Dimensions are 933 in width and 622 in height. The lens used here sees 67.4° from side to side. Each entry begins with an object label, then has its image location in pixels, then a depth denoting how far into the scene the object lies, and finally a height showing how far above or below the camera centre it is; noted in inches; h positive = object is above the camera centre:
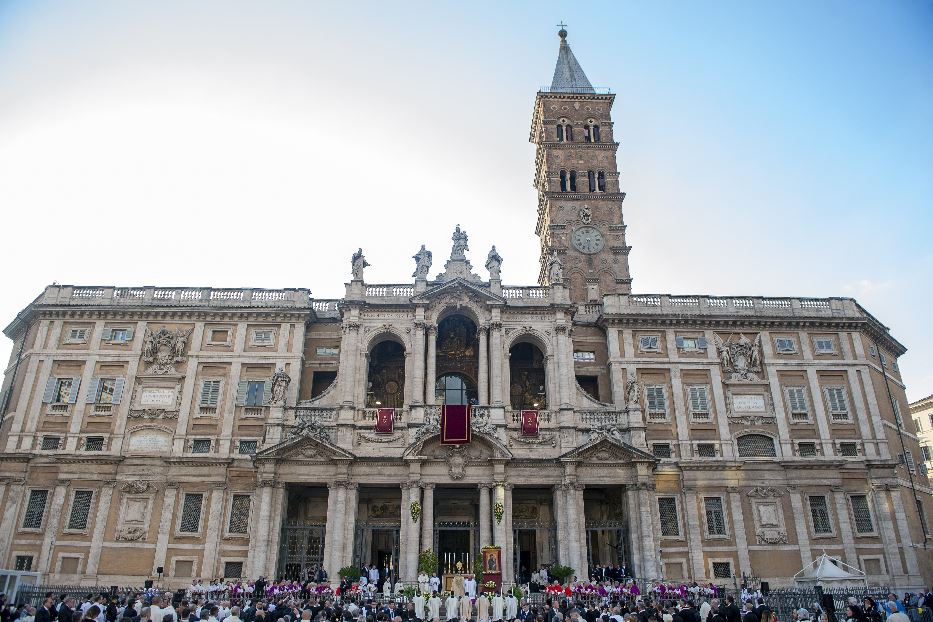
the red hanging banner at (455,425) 1514.5 +338.3
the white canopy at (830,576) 1270.9 +31.1
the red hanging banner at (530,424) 1562.5 +350.1
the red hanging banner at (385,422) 1558.8 +352.9
